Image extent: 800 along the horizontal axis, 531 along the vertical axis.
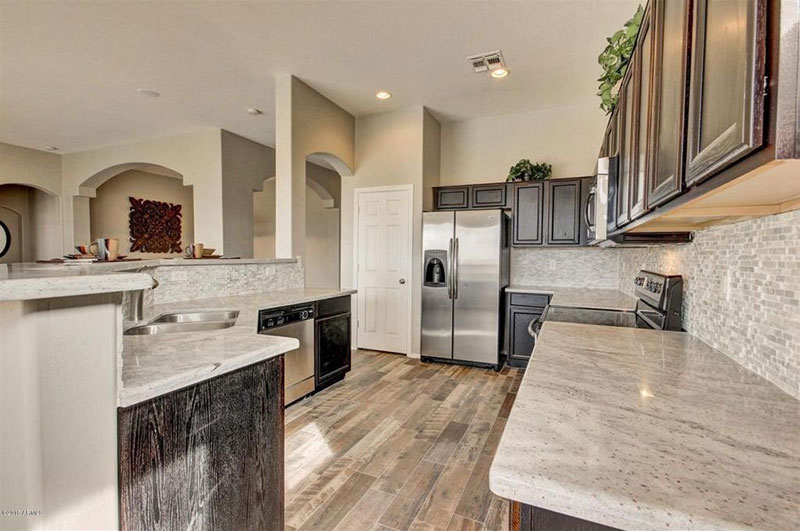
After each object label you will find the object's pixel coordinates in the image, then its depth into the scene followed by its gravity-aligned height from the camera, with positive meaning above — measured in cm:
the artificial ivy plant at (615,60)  158 +98
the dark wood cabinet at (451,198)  454 +76
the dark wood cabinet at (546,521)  59 -44
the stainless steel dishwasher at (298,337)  270 -71
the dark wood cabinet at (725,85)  51 +30
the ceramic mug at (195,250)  299 +3
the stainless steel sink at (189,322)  199 -41
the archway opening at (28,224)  645 +53
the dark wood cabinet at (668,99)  88 +44
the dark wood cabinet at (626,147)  152 +49
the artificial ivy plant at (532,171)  423 +102
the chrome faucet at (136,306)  184 -27
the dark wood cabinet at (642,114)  125 +54
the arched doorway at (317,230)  711 +53
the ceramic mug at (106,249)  213 +3
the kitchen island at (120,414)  68 -38
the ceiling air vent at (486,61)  319 +178
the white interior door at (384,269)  451 -16
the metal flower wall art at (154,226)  683 +54
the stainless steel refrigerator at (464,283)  400 -30
